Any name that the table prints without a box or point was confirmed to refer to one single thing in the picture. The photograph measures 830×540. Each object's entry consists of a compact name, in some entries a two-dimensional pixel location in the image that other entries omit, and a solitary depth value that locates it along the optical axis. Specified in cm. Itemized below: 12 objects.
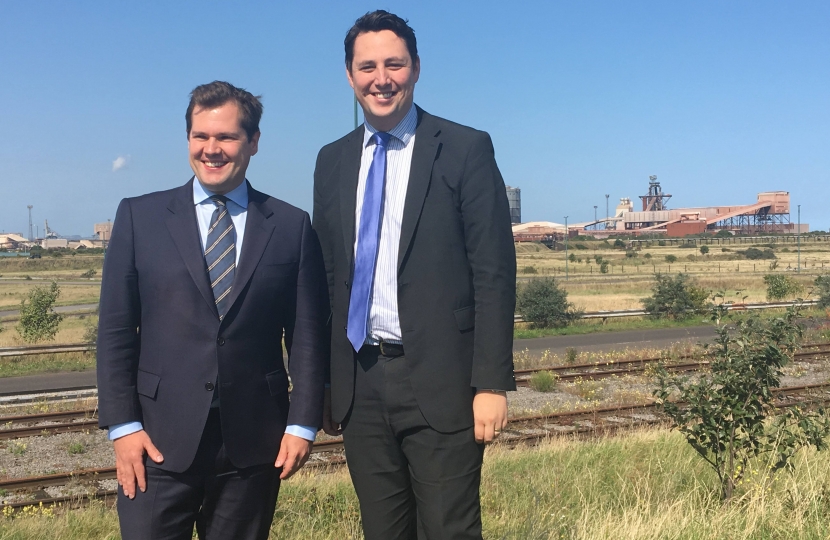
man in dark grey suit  309
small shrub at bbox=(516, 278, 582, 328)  2695
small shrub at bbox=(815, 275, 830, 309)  2946
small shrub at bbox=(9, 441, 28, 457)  965
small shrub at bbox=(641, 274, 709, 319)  2838
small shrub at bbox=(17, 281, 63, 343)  2434
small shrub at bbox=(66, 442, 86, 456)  961
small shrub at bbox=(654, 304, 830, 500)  538
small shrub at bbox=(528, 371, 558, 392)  1384
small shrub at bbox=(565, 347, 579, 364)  1748
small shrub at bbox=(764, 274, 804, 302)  3472
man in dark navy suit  295
